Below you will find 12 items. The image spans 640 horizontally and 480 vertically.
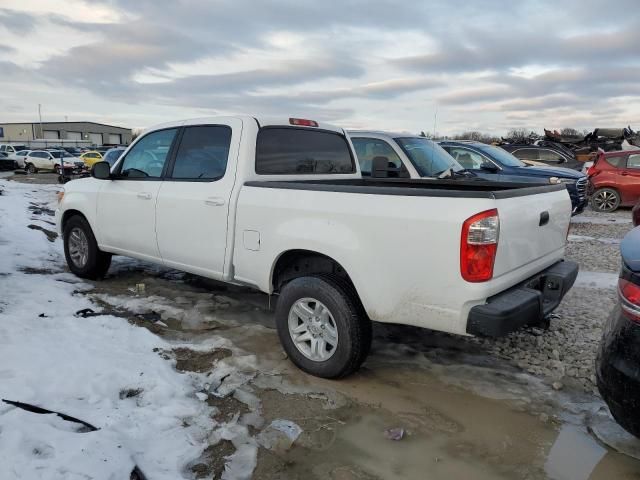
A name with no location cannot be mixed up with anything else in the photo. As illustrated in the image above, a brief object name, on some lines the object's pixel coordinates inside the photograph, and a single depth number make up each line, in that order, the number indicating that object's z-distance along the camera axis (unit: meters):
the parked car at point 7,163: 33.19
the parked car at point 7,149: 38.24
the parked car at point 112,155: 16.78
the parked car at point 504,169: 10.01
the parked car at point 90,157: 30.87
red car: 12.83
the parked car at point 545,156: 15.94
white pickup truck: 2.94
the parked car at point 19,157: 33.75
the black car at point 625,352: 2.27
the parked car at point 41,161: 32.62
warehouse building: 96.31
